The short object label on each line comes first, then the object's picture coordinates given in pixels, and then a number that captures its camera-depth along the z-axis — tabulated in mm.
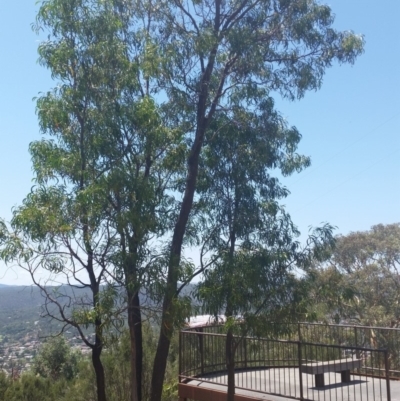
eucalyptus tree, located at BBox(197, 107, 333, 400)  8930
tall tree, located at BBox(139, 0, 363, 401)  10359
